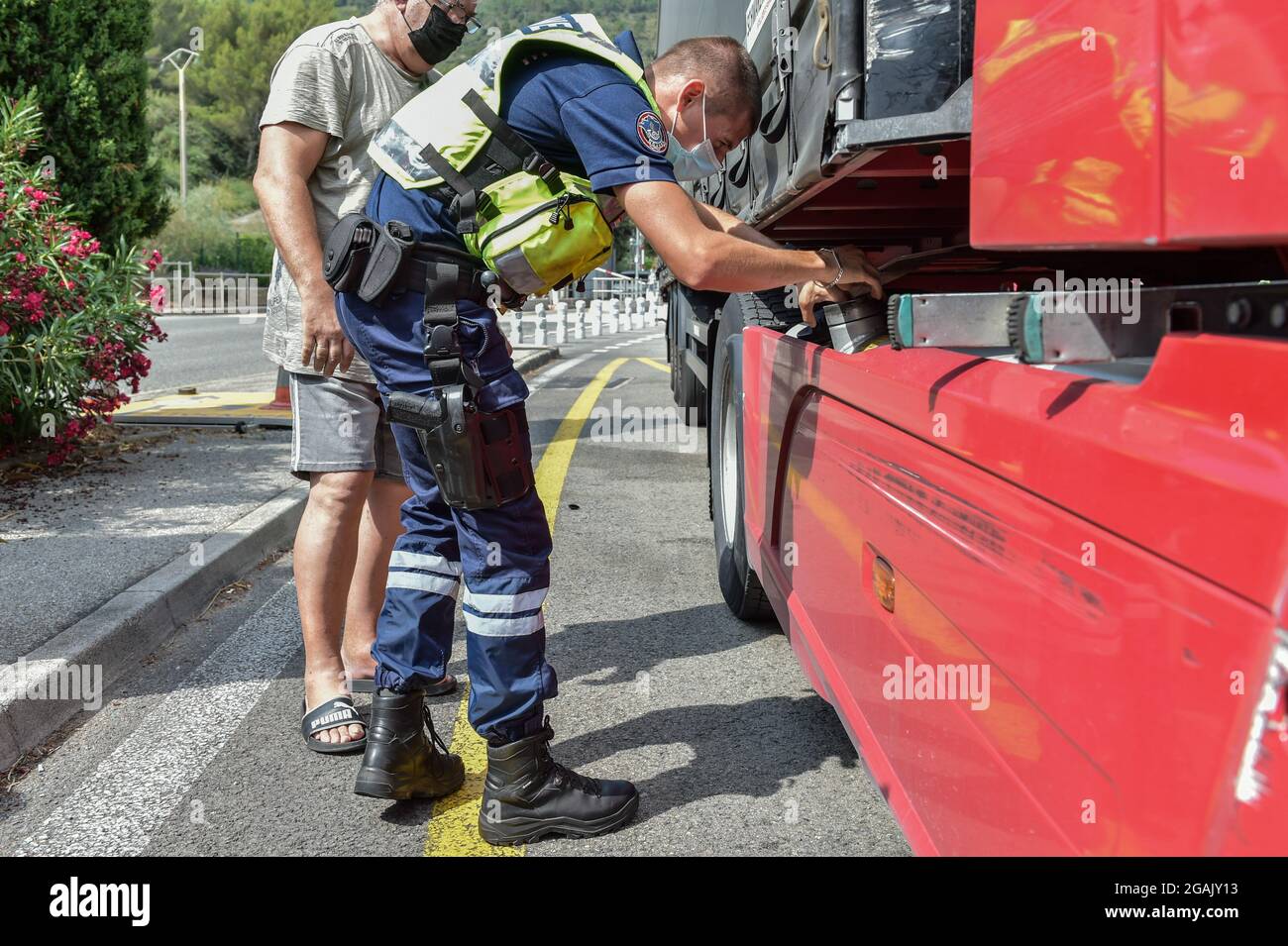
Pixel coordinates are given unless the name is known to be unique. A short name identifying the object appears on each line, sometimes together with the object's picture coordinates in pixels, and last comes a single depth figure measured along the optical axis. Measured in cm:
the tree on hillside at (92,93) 1027
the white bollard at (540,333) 1892
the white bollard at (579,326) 2349
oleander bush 599
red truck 101
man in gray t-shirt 296
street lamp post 4531
